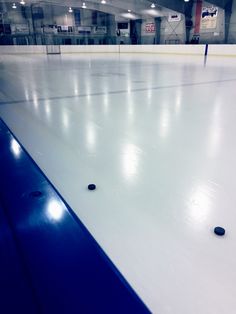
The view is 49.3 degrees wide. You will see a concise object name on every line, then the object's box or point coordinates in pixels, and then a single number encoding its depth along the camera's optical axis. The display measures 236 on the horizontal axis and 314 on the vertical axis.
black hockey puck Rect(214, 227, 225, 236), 1.09
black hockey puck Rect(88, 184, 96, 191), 1.44
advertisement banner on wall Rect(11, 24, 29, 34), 19.96
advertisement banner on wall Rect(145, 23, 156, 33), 22.28
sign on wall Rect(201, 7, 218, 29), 17.19
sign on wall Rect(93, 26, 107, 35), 23.17
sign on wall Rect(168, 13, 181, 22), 19.65
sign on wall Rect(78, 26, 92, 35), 22.53
